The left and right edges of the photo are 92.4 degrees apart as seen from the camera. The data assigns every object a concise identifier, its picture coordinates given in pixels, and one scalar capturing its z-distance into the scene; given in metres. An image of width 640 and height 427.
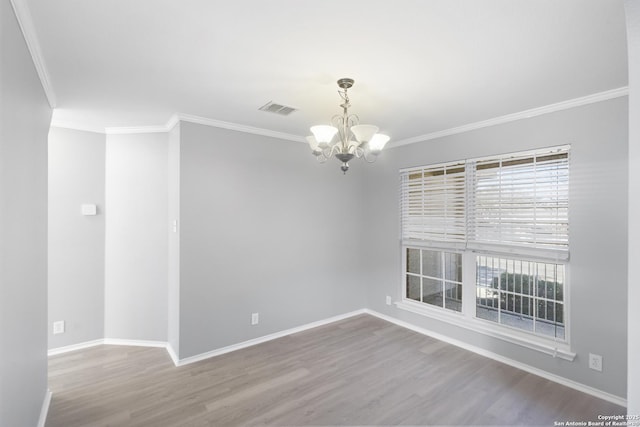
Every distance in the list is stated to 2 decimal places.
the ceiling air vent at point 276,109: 2.84
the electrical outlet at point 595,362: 2.58
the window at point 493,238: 2.91
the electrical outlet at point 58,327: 3.38
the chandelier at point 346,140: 2.16
